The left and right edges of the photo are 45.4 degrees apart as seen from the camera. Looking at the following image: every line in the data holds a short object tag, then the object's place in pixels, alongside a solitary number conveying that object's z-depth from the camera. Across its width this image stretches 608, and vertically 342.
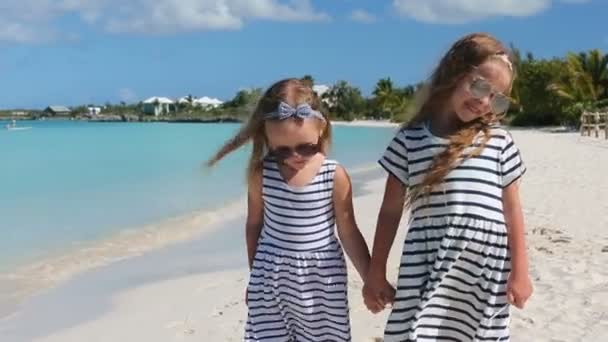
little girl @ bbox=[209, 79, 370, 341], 2.34
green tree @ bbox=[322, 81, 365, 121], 84.88
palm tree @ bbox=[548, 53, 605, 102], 36.88
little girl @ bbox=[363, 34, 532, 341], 2.12
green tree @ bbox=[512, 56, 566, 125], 40.88
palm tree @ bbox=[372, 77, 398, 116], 78.78
